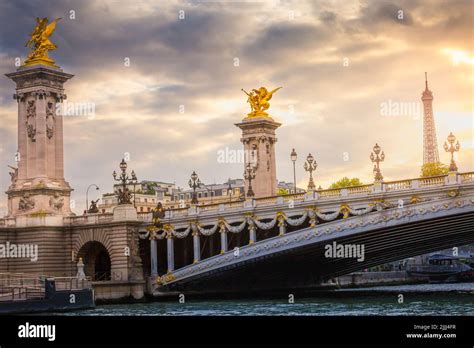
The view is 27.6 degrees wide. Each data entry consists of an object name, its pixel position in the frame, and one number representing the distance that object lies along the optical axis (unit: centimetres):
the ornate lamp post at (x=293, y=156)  6141
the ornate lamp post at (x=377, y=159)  4944
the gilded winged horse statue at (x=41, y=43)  6112
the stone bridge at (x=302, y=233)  4781
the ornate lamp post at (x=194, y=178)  6212
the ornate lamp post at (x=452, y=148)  4608
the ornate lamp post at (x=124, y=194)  5832
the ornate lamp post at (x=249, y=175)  5712
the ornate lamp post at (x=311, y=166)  5381
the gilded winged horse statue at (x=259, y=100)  8081
